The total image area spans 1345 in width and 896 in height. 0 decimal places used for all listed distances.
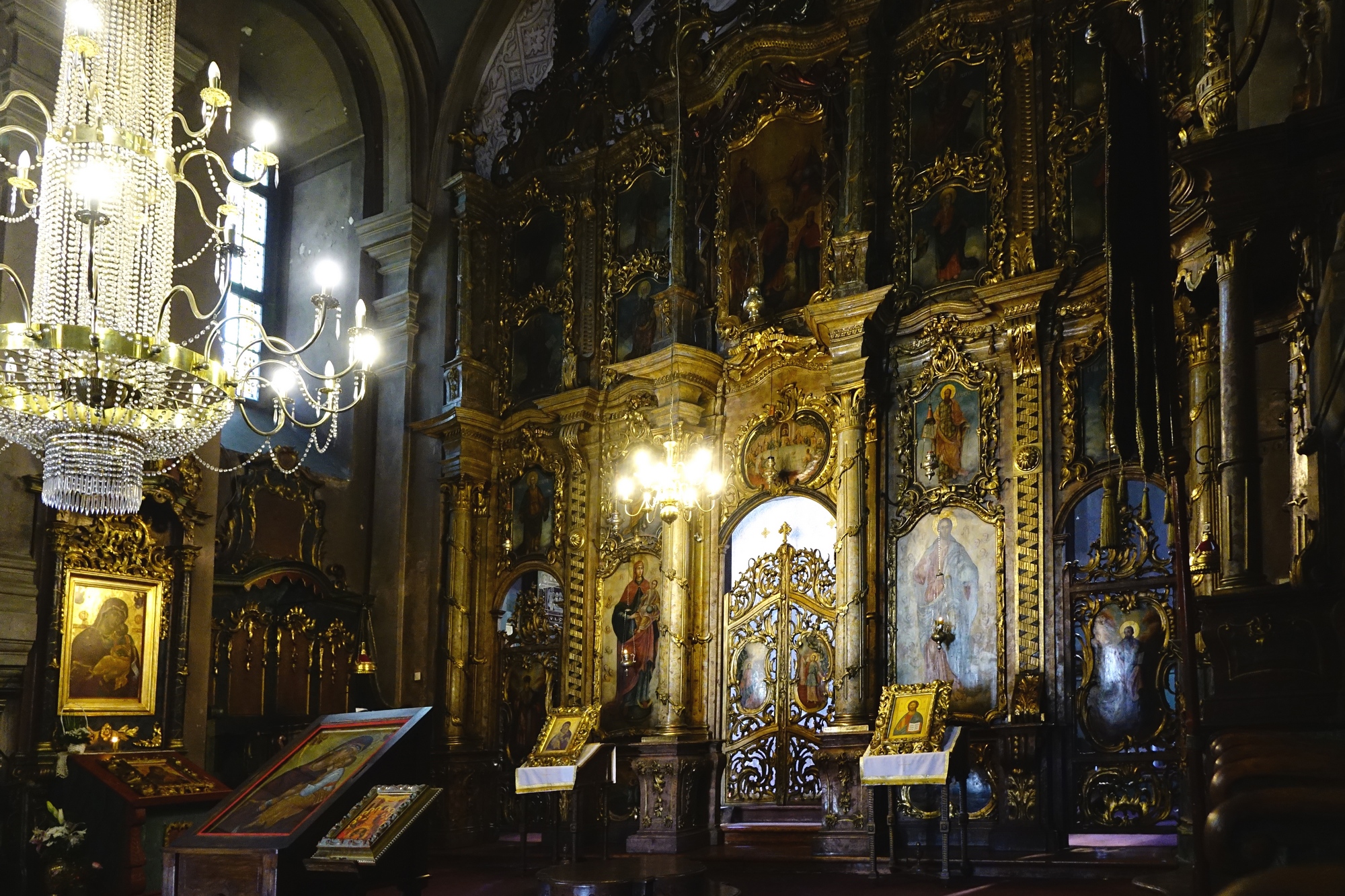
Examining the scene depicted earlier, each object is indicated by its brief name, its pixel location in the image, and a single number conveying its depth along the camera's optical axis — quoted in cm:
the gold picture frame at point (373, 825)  480
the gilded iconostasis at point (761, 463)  979
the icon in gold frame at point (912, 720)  934
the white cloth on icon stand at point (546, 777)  1045
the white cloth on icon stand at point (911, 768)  904
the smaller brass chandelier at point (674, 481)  987
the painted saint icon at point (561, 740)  1092
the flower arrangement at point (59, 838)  838
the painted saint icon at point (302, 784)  519
